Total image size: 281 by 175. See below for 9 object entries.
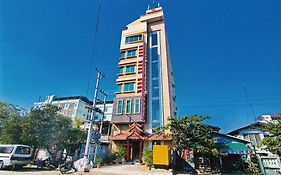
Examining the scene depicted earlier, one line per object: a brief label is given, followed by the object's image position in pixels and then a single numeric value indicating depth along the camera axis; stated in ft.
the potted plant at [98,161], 53.12
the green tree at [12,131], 65.51
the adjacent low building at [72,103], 173.47
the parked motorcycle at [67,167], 43.67
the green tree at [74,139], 72.58
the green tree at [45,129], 62.85
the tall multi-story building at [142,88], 77.20
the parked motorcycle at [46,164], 53.19
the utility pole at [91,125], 46.81
